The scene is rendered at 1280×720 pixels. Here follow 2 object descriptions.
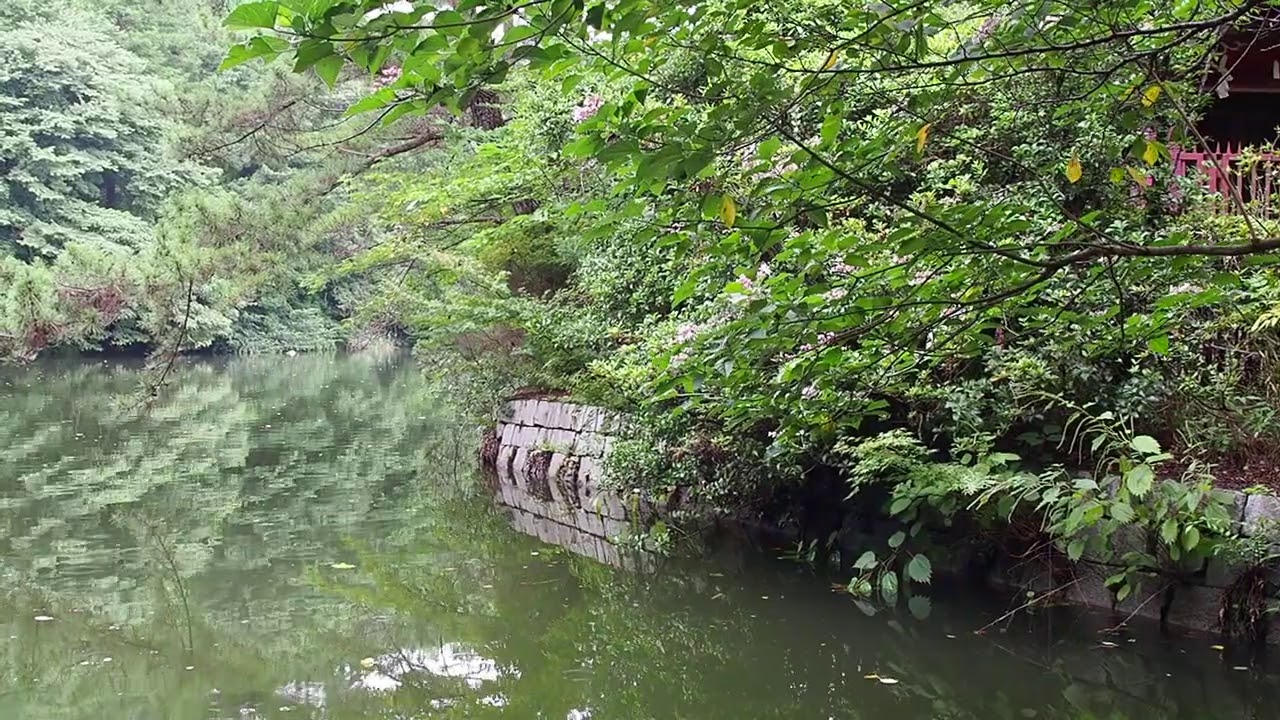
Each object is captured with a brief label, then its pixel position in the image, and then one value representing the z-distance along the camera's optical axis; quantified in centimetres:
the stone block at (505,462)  1059
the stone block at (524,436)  1027
